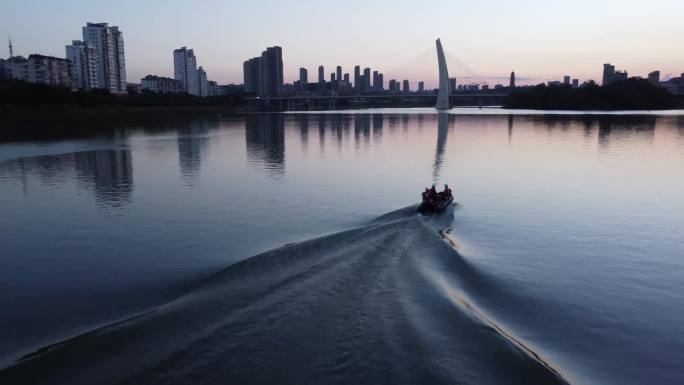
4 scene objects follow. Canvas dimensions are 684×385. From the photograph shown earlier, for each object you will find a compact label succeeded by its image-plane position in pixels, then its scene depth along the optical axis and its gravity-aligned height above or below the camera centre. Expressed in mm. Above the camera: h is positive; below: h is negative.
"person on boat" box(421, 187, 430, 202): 16188 -2412
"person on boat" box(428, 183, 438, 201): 16203 -2387
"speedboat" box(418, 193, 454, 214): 15820 -2716
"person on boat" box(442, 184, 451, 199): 17042 -2476
